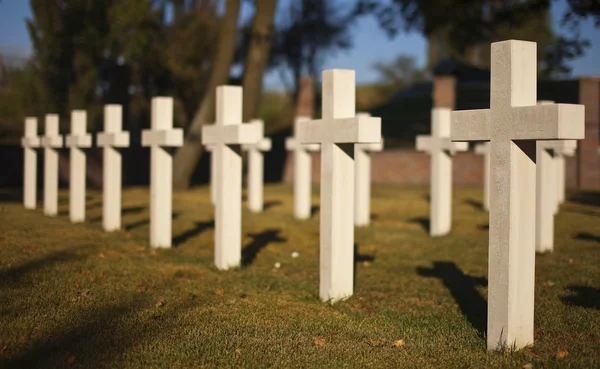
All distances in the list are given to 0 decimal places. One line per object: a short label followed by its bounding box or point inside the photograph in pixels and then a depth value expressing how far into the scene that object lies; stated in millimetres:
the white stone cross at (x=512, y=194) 5324
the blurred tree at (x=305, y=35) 48281
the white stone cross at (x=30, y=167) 13922
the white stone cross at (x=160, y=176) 10305
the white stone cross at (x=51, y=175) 13078
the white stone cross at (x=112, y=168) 11431
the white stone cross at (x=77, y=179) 12219
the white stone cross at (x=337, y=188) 7121
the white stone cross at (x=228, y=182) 8836
